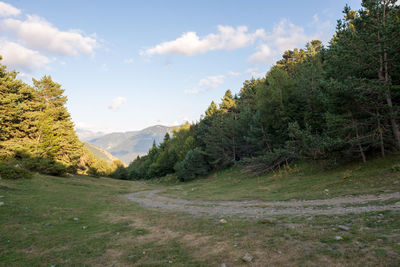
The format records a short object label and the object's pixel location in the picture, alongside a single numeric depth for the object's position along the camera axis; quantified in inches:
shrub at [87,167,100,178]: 2176.9
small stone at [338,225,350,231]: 257.6
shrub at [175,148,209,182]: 1979.1
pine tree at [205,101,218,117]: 2593.5
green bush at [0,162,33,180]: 864.3
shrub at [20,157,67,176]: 1224.2
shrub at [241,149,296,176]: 1098.0
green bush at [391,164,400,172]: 566.0
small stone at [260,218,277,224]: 331.9
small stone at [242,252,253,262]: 202.9
